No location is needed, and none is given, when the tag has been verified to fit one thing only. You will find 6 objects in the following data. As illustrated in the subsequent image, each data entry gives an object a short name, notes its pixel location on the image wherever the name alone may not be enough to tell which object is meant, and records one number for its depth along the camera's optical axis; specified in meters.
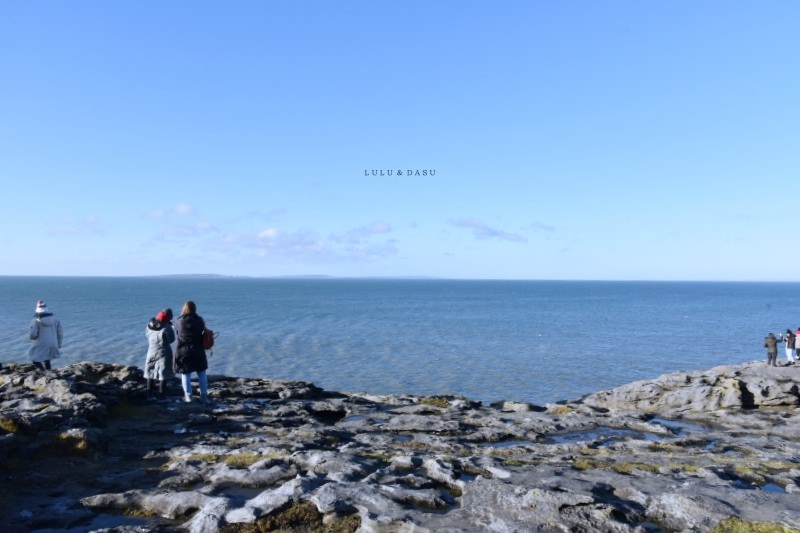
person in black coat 18.22
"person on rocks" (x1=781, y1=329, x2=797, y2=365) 40.31
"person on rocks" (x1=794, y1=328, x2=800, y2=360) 39.75
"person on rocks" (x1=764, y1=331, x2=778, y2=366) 36.62
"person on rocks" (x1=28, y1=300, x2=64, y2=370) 21.52
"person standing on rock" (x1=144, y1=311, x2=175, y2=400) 19.16
